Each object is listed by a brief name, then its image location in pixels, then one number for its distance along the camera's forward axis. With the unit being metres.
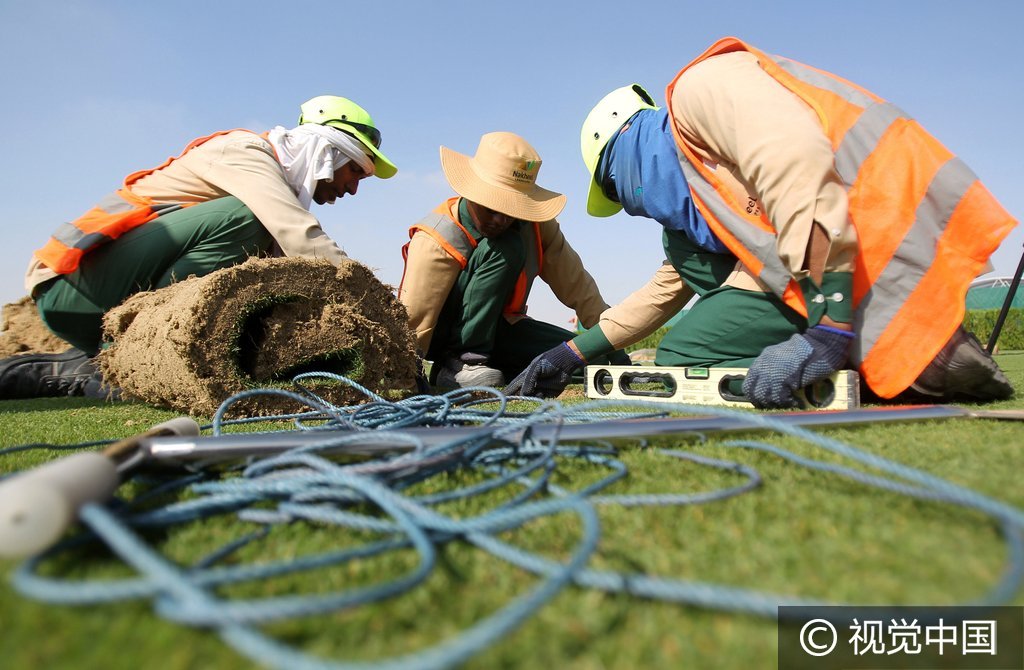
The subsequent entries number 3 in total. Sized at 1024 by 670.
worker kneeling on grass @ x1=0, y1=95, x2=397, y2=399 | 2.58
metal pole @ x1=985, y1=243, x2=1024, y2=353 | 2.92
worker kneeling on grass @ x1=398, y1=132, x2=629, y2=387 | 2.95
